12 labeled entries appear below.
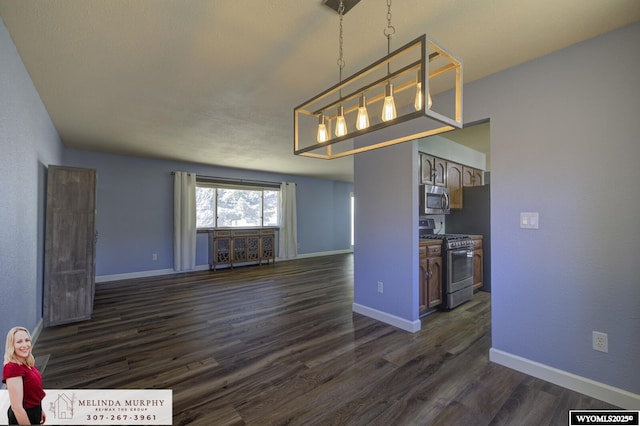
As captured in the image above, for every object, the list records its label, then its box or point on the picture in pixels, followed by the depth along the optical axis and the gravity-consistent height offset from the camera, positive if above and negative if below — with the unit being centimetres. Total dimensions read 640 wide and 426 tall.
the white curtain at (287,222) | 759 -10
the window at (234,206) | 654 +31
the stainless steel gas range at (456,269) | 355 -65
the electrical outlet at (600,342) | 188 -81
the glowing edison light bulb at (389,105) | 135 +52
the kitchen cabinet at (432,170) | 372 +63
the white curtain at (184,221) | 591 -5
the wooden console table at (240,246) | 631 -64
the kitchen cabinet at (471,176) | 473 +69
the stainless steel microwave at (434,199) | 375 +24
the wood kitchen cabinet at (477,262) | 430 -66
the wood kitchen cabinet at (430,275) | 329 -67
